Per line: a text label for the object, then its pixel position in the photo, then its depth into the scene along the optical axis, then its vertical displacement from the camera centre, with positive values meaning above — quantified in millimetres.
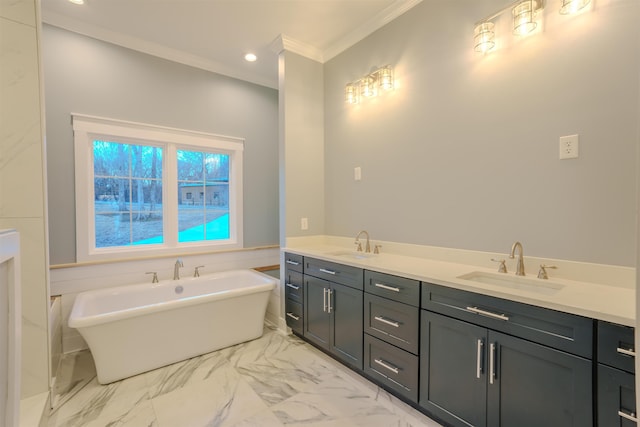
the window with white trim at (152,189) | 2742 +211
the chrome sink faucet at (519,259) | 1703 -319
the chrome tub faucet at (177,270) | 3041 -637
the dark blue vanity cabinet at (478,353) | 1134 -741
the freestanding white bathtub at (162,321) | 2094 -907
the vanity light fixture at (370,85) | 2510 +1095
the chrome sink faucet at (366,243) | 2672 -343
